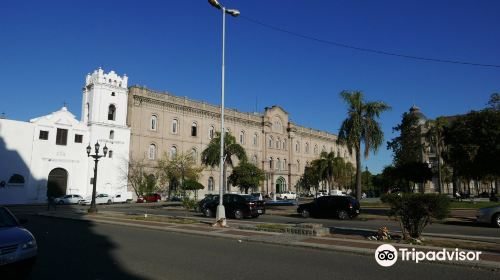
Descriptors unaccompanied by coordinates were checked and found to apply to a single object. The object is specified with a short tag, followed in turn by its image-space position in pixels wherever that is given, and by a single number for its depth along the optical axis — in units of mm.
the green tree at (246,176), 50531
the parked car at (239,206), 25289
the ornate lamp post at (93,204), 28188
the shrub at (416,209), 12237
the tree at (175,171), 55031
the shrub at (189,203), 30578
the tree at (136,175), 52844
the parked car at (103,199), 48291
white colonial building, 44750
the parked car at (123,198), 50538
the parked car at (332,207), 24869
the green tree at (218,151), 45519
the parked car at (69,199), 45128
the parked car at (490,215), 19609
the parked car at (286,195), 64425
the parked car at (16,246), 7176
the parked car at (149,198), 50944
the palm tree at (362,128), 33281
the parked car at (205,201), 27159
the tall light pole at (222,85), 18328
